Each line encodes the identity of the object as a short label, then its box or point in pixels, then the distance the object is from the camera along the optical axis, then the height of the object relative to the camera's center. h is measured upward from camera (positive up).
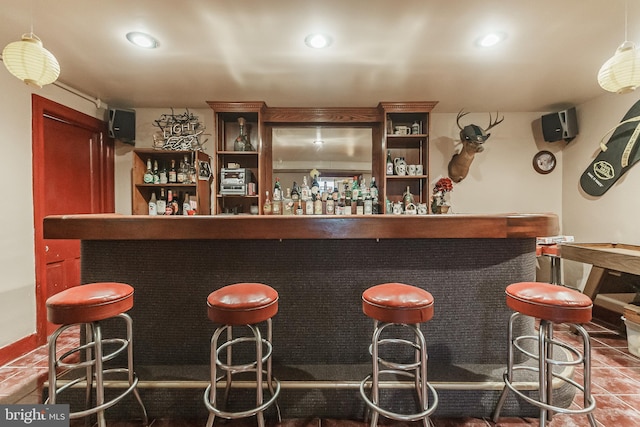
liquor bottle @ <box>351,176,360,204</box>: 3.69 +0.20
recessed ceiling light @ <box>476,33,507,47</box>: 2.17 +1.24
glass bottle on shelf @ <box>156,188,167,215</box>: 3.58 +0.01
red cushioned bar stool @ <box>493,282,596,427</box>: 1.30 -0.49
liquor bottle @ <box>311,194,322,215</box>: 3.68 +0.04
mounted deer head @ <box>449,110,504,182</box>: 3.51 +0.70
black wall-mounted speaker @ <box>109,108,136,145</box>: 3.51 +1.00
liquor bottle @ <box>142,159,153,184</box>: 3.49 +0.36
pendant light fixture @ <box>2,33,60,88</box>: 1.65 +0.83
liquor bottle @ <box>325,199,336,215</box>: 3.66 +0.02
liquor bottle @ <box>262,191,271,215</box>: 3.70 +0.00
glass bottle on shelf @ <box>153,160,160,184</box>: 3.52 +0.41
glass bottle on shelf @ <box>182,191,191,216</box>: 3.59 +0.05
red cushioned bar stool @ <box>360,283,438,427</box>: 1.29 -0.47
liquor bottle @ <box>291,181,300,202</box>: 3.73 +0.18
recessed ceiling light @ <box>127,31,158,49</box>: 2.17 +1.25
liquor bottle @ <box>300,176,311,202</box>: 3.68 +0.18
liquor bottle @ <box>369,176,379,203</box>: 3.72 +0.20
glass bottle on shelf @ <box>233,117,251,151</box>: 3.63 +0.81
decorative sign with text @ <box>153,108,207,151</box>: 3.52 +0.92
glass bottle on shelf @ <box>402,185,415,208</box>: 3.73 +0.11
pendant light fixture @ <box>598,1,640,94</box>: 1.79 +0.83
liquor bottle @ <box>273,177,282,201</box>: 3.67 +0.18
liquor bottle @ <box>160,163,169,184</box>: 3.53 +0.37
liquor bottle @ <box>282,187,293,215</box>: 3.76 +0.02
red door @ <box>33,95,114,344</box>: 2.73 +0.31
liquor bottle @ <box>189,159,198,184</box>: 3.49 +0.40
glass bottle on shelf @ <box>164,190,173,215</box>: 3.54 +0.04
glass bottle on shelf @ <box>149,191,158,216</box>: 3.55 +0.02
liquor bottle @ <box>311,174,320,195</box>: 3.69 +0.28
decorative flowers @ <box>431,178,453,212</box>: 3.73 +0.20
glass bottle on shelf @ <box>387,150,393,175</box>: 3.68 +0.49
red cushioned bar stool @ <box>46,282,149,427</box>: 1.28 -0.46
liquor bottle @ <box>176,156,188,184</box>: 3.54 +0.40
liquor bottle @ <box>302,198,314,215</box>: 3.68 +0.03
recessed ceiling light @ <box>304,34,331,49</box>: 2.19 +1.25
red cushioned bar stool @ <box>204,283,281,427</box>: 1.28 -0.46
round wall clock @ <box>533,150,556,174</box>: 3.96 +0.59
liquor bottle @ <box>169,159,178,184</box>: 3.54 +0.38
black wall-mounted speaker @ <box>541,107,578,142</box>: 3.62 +0.99
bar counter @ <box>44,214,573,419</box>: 1.79 -0.47
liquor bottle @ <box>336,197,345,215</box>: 3.71 +0.02
